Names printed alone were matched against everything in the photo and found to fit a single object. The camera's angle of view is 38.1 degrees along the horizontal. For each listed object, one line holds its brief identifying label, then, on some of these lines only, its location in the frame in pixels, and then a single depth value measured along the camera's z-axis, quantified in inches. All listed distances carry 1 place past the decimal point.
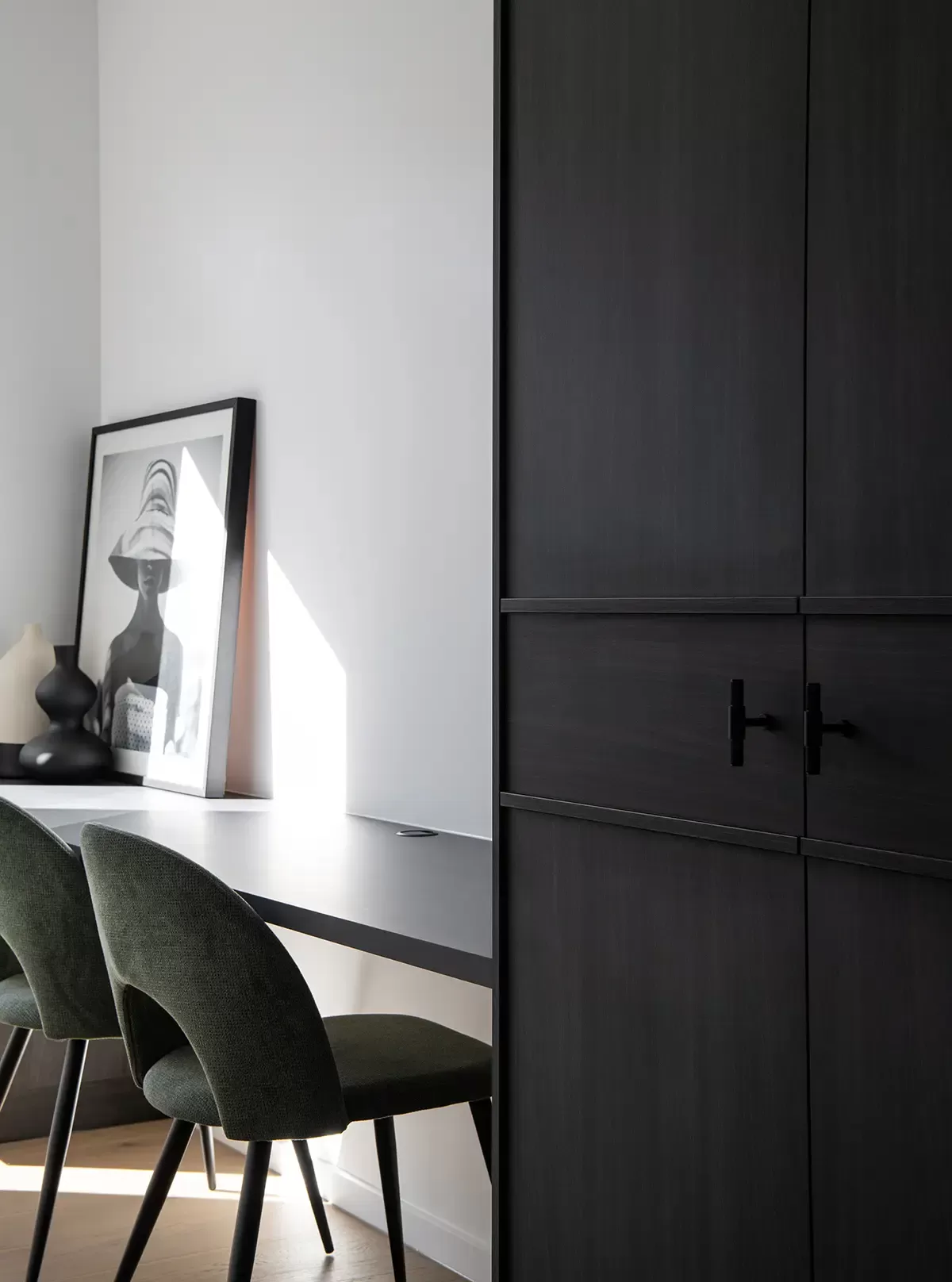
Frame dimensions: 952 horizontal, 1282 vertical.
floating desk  72.2
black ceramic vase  139.4
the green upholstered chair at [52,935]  90.4
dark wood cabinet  45.4
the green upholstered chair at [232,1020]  71.4
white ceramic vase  145.1
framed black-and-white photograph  128.7
